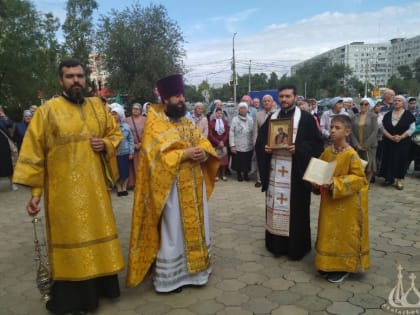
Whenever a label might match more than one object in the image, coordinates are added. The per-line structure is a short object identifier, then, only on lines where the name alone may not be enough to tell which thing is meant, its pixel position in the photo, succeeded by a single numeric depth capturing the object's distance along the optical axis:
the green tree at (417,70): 72.88
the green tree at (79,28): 30.72
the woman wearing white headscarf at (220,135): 9.02
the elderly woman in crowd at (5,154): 8.41
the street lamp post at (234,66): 38.14
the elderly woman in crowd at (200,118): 8.81
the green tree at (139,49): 24.16
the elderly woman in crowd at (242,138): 8.78
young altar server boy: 3.57
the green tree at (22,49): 16.45
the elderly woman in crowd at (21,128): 8.97
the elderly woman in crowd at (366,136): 7.52
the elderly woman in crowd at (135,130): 8.30
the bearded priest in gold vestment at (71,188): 3.01
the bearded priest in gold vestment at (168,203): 3.43
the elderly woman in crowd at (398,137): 7.54
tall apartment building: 114.12
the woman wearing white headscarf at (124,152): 7.89
